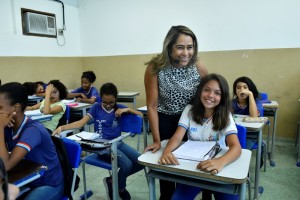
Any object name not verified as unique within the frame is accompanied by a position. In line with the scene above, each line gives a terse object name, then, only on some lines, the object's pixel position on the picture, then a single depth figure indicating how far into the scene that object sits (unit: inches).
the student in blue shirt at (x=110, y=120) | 84.7
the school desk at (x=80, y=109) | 127.6
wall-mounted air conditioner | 166.8
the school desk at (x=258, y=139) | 83.4
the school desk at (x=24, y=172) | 45.0
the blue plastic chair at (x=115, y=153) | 73.3
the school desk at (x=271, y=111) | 121.6
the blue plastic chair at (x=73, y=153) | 60.2
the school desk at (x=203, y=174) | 43.3
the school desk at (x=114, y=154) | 72.4
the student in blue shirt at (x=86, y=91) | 153.0
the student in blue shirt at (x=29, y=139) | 53.0
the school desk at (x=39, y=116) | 98.8
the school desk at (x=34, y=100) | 153.6
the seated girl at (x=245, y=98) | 101.8
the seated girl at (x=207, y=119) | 57.5
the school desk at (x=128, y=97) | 169.7
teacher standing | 59.5
